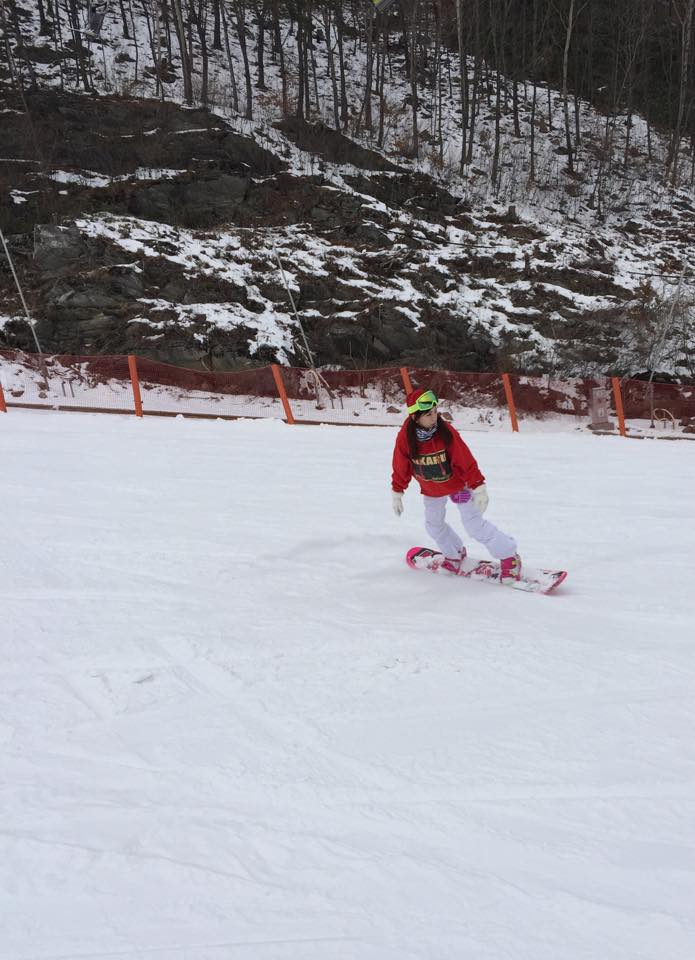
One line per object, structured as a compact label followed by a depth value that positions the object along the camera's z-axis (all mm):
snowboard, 4809
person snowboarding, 4738
